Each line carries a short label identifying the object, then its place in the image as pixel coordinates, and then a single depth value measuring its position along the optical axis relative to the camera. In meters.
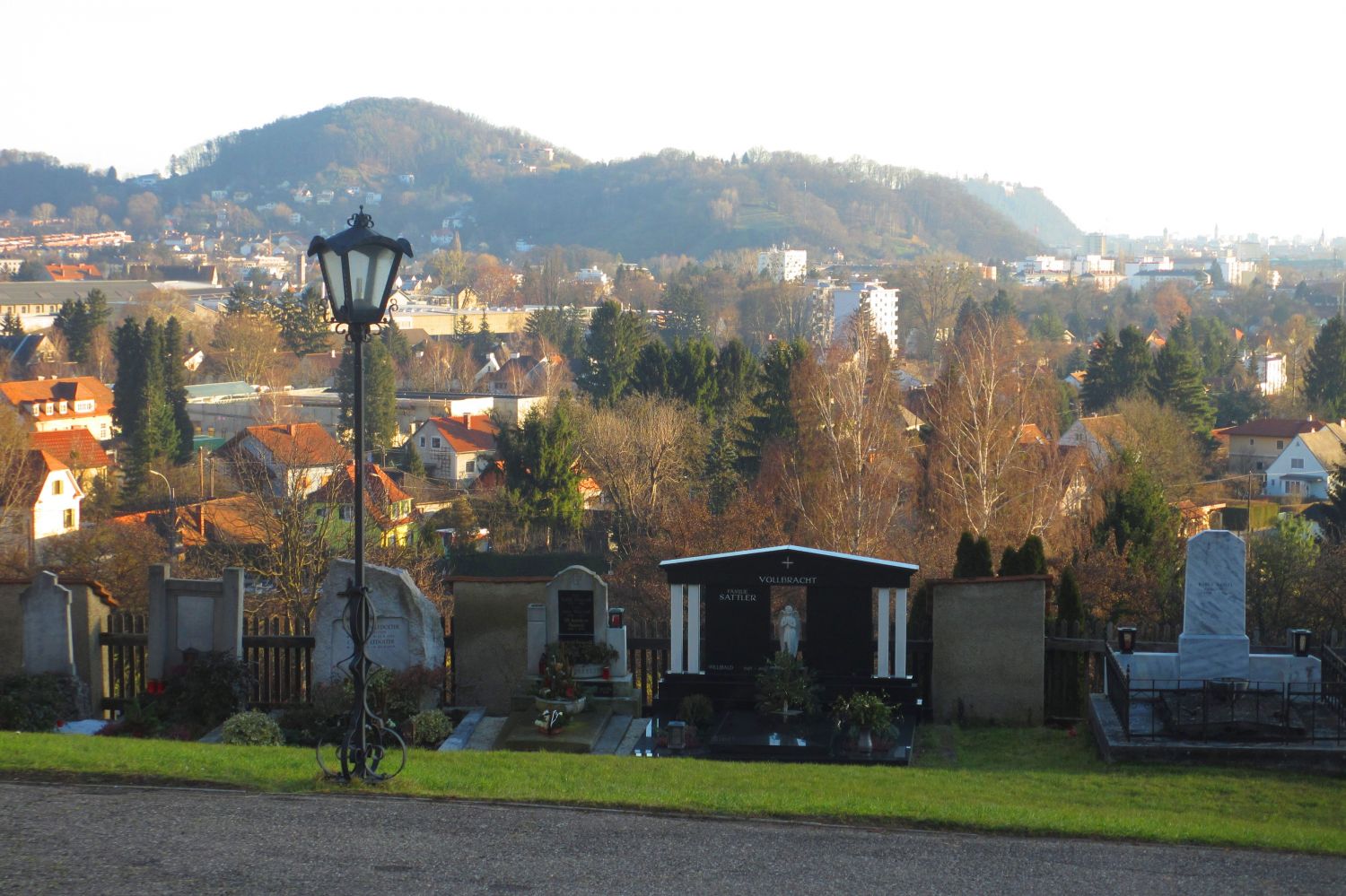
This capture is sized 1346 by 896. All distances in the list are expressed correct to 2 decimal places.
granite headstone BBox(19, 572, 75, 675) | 13.13
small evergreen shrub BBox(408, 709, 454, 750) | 12.13
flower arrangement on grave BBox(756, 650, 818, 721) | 12.94
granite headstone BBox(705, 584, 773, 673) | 13.80
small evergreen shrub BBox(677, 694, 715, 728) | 12.90
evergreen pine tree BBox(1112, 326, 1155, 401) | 60.62
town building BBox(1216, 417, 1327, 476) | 61.38
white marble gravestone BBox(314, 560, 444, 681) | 13.23
